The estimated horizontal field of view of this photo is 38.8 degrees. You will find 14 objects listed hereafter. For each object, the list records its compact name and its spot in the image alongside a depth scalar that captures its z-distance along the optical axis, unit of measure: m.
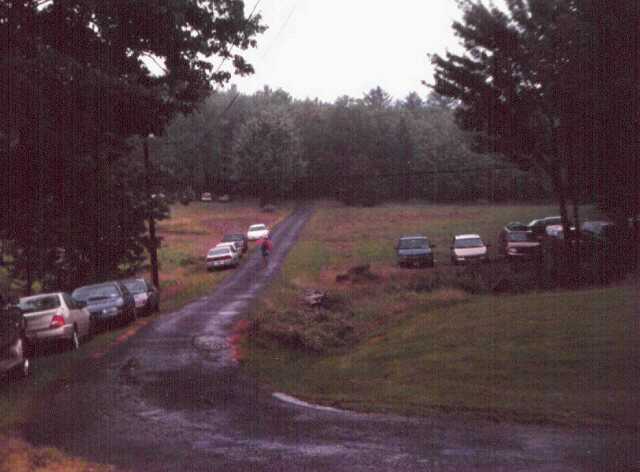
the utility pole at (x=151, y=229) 40.12
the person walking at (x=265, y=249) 60.09
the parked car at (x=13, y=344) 15.48
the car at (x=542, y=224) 52.85
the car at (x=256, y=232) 78.19
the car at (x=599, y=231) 30.96
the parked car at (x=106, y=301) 26.31
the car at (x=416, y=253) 46.16
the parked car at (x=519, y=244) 44.91
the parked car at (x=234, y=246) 61.16
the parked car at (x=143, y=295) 30.98
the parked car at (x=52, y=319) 20.98
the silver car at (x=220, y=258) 59.00
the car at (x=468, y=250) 45.03
